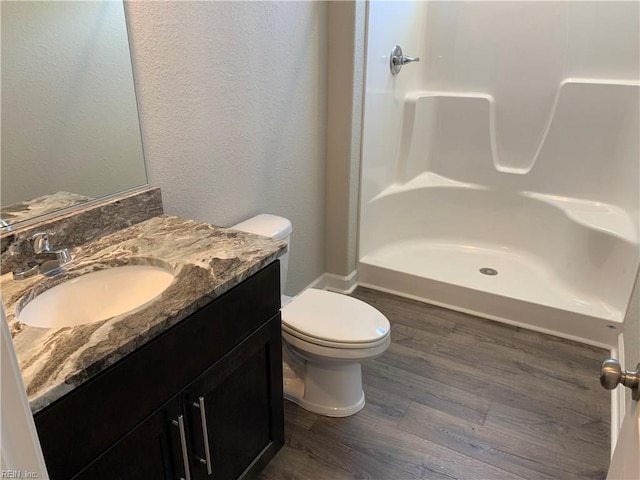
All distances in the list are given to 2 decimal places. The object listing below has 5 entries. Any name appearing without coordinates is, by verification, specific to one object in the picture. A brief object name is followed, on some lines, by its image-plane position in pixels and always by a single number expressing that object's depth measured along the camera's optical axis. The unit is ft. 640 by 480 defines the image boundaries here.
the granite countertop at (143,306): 2.69
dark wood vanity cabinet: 2.83
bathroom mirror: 3.81
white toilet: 5.50
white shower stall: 8.17
